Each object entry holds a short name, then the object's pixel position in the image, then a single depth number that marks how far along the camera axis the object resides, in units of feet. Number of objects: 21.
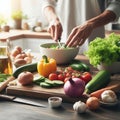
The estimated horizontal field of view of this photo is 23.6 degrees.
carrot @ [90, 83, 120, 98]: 3.69
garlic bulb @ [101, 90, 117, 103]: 3.55
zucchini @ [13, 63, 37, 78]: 4.59
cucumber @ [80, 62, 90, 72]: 4.89
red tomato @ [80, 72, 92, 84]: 4.19
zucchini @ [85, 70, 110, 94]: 3.85
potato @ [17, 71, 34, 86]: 4.12
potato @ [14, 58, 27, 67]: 5.20
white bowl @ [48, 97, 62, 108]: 3.53
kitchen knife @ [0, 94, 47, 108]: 3.67
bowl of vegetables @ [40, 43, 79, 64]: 5.41
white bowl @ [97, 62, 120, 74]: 4.66
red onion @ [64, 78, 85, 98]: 3.68
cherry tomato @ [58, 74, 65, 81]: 4.30
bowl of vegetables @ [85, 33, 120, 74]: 4.52
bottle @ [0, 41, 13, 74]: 4.84
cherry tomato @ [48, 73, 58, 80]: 4.30
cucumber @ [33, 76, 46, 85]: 4.25
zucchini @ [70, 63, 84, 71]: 4.83
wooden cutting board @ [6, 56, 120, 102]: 3.83
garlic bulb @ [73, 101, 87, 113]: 3.35
